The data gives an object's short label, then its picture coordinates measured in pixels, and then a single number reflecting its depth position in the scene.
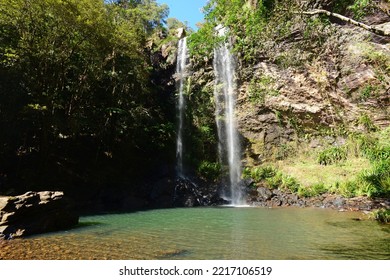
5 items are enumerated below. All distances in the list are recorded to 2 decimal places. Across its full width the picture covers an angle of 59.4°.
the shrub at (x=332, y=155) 18.34
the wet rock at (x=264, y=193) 16.60
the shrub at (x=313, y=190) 15.95
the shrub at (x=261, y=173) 18.59
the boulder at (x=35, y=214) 8.12
